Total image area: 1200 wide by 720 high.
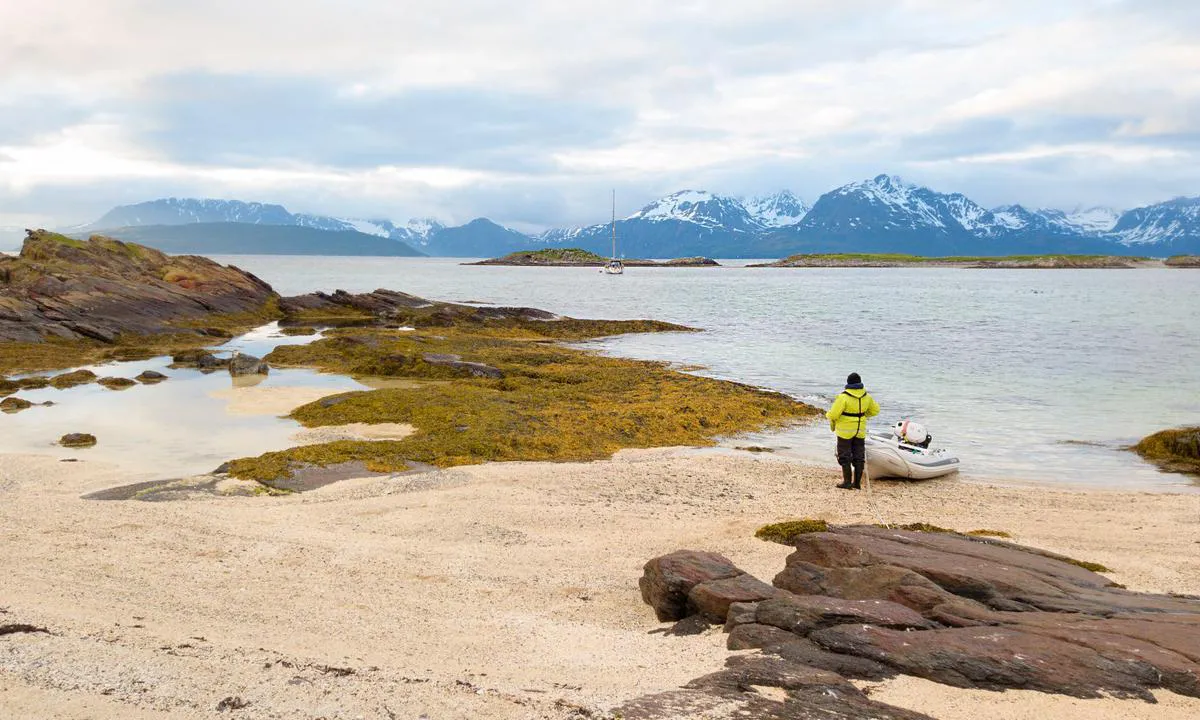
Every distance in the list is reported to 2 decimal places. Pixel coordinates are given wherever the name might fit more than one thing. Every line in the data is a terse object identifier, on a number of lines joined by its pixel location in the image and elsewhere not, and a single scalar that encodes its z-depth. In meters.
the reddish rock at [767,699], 6.08
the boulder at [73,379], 28.42
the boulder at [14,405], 24.07
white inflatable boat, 18.36
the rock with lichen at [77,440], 19.72
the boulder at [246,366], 31.58
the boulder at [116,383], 28.38
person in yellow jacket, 17.31
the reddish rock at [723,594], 8.63
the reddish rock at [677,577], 9.34
